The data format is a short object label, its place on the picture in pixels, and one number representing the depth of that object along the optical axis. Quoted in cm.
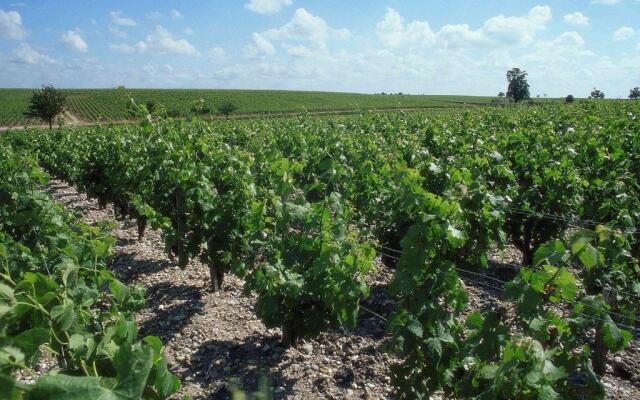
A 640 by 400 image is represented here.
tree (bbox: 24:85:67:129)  4522
